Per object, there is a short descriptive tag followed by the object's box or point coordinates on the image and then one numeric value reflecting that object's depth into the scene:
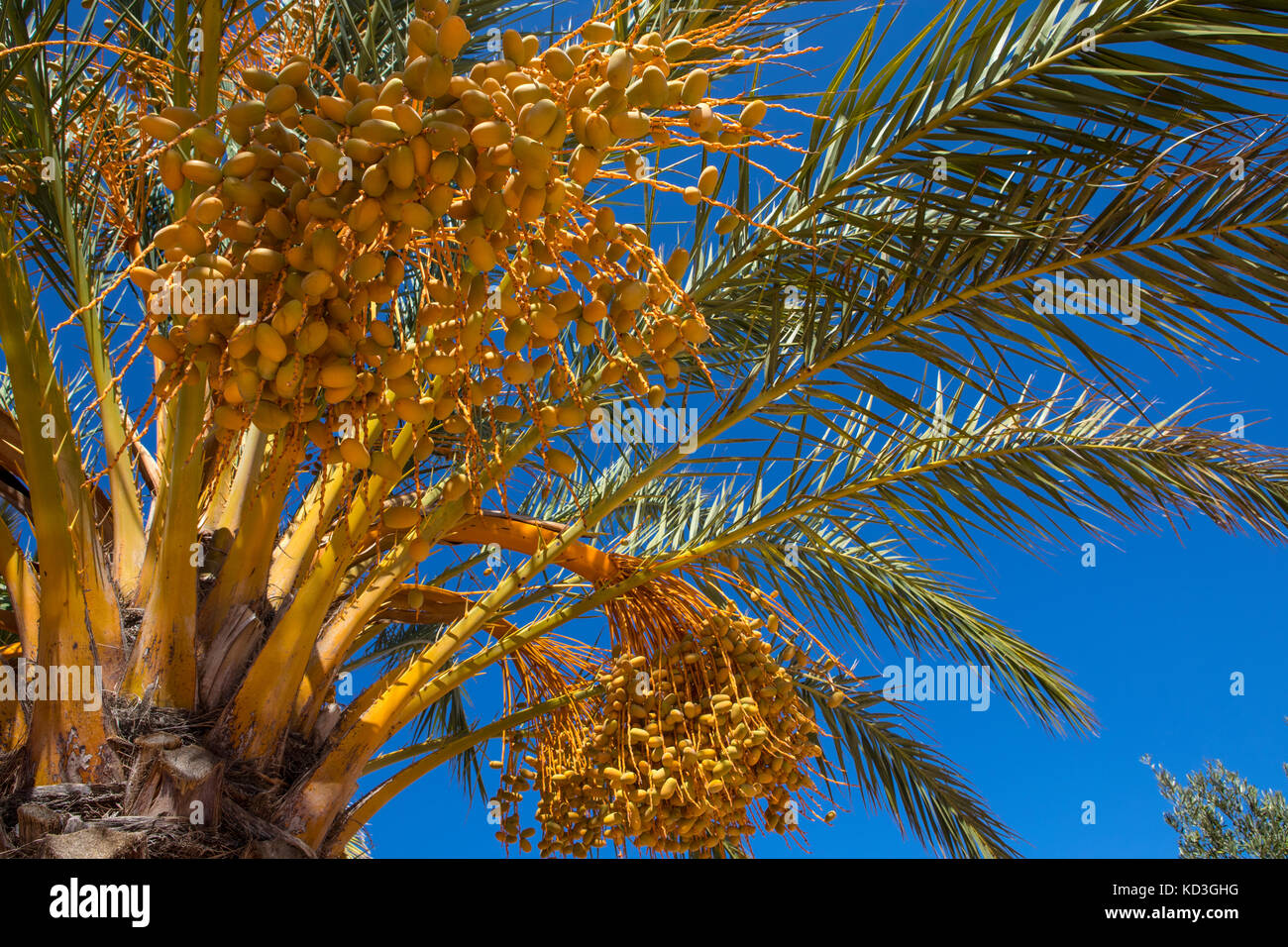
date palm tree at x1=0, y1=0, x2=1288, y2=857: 1.21
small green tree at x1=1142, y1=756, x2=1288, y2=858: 6.25
